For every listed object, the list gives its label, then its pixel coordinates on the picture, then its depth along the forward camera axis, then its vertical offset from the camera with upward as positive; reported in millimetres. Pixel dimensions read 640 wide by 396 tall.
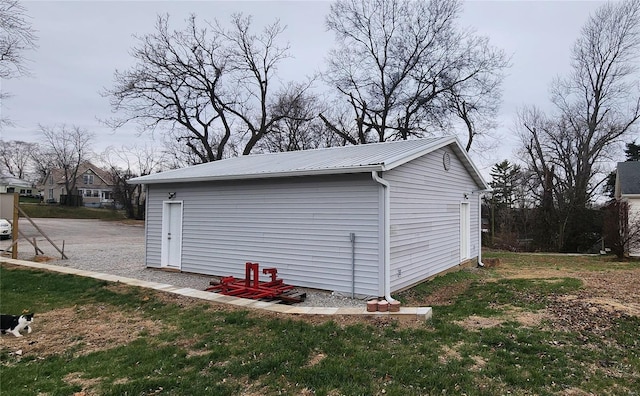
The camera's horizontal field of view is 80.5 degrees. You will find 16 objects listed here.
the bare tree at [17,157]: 54278 +6927
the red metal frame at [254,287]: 6746 -1499
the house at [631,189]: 15633 +1051
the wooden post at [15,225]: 11453 -656
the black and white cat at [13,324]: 5051 -1617
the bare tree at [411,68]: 22266 +8671
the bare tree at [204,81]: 24500 +8526
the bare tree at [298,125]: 26938 +6057
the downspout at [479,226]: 11719 -494
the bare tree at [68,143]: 44594 +7399
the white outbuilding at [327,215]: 6930 -160
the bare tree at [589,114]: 22156 +6173
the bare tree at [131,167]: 36094 +4145
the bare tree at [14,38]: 13406 +6258
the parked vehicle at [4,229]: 17625 -1173
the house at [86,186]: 52250 +2670
